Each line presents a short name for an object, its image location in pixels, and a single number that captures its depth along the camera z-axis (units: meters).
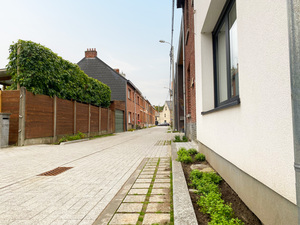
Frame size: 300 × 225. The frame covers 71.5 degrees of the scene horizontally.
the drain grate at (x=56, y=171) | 4.40
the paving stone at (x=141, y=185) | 3.36
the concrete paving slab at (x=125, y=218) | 2.14
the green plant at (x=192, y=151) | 5.65
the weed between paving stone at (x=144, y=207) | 2.14
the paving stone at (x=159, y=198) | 2.71
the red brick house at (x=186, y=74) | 7.59
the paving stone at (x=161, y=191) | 2.97
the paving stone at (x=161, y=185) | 3.31
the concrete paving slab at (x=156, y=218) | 2.11
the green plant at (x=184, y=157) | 4.62
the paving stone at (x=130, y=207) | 2.43
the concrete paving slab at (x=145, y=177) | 3.92
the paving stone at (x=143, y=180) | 3.65
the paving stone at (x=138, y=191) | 3.03
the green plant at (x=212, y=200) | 1.91
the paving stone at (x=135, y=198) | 2.76
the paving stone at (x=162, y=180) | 3.60
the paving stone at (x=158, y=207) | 2.40
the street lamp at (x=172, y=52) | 18.10
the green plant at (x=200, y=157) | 4.84
